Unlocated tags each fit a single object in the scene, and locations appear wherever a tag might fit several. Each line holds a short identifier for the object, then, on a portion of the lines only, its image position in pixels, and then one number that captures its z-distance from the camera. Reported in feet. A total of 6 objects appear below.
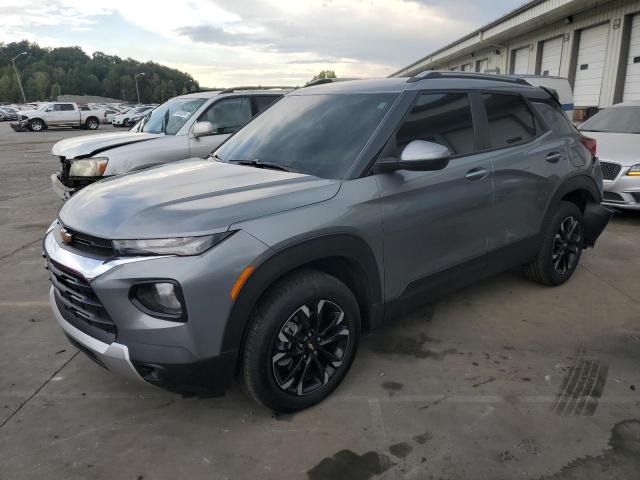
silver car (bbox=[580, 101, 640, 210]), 22.47
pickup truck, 103.60
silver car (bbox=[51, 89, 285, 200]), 21.11
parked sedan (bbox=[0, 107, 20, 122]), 168.86
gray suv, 7.86
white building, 45.64
